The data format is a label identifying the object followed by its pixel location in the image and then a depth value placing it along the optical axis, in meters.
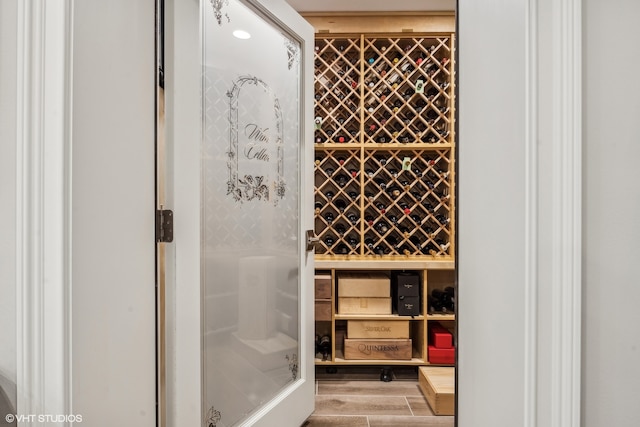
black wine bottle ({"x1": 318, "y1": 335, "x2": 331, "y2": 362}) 2.71
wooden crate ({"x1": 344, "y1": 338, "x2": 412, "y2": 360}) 2.67
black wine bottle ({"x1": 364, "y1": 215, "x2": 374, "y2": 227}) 3.01
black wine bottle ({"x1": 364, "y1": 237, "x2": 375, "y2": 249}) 2.90
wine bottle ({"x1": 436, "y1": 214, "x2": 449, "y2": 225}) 2.91
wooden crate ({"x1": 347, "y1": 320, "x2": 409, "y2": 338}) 2.70
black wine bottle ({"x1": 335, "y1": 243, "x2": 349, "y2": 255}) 2.92
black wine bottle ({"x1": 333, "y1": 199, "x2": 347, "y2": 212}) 2.97
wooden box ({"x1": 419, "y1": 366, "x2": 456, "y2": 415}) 2.16
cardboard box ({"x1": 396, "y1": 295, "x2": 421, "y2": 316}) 2.70
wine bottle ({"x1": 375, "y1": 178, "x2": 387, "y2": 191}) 2.94
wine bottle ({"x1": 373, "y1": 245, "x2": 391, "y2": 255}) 2.89
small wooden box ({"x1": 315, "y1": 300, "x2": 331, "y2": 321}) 2.66
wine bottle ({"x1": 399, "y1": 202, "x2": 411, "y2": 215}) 2.91
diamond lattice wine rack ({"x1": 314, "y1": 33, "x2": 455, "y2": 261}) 2.90
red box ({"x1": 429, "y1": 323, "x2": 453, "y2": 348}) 2.66
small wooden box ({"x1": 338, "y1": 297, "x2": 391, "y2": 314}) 2.73
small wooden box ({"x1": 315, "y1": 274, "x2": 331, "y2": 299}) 2.69
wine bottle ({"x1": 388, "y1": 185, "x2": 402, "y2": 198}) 2.96
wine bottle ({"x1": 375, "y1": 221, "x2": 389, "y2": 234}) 2.93
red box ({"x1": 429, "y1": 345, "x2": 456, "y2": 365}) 2.64
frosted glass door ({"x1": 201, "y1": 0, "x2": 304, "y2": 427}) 1.40
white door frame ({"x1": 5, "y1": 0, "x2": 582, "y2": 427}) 0.72
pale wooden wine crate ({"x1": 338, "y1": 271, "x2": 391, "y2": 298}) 2.73
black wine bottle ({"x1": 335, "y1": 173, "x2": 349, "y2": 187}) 2.96
